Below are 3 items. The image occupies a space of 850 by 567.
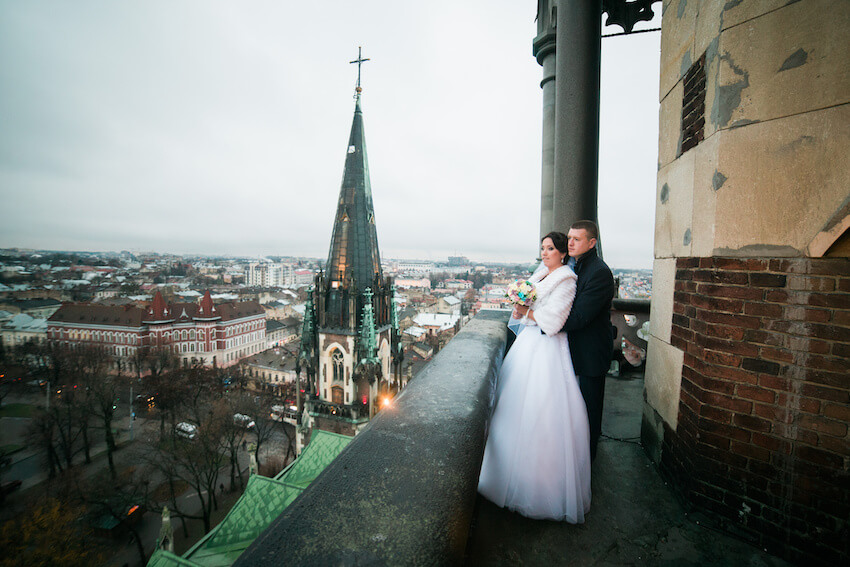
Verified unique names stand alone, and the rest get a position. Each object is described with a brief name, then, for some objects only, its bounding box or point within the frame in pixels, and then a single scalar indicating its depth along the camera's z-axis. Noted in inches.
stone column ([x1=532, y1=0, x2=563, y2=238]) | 207.2
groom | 88.6
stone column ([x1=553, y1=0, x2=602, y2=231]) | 159.5
